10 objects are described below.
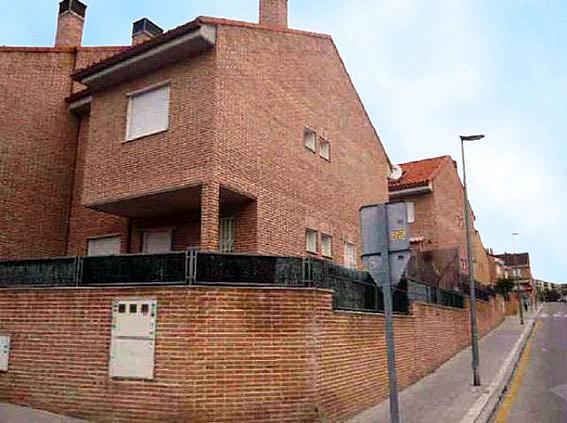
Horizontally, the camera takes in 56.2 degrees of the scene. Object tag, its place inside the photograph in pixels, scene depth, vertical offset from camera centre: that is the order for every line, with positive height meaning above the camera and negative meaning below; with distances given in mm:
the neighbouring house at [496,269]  53106 +5533
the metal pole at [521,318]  34188 -97
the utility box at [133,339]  8062 -353
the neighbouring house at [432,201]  25797 +5851
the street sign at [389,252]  6012 +746
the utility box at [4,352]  9195 -623
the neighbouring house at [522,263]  93050 +10051
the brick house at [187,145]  11375 +4220
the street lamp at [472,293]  12398 +596
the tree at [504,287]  40191 +2363
